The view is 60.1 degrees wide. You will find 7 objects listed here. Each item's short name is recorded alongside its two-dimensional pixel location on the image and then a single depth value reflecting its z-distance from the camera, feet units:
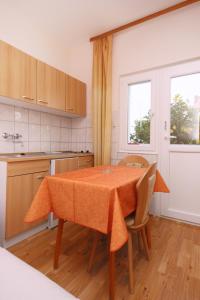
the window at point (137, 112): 8.30
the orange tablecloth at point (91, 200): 3.28
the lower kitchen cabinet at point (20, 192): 5.55
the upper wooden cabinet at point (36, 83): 6.07
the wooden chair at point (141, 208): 3.82
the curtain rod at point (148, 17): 7.05
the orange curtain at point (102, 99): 8.90
